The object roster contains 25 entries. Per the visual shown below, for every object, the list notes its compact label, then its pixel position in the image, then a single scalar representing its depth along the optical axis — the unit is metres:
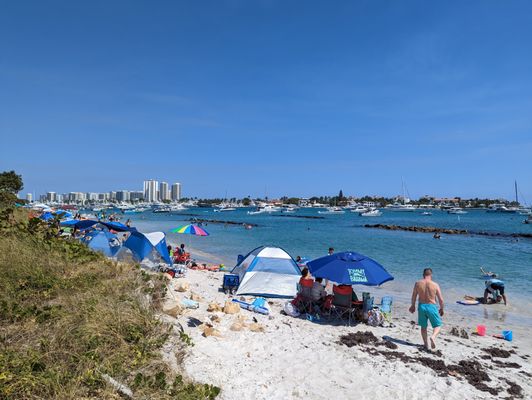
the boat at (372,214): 99.25
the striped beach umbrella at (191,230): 17.75
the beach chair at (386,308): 9.74
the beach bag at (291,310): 9.72
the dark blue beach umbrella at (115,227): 15.32
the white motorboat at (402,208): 129.85
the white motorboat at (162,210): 122.88
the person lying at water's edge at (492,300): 12.99
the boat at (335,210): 123.69
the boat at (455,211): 120.57
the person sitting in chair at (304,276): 10.00
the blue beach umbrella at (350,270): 8.94
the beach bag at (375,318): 9.33
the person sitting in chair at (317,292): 9.86
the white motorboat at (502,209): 127.00
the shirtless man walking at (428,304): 7.69
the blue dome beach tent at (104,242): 13.48
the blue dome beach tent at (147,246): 13.64
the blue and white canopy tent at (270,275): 11.82
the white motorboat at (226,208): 141.15
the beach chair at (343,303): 9.40
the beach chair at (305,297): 9.90
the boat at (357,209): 132.00
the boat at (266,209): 118.74
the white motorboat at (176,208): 134.90
